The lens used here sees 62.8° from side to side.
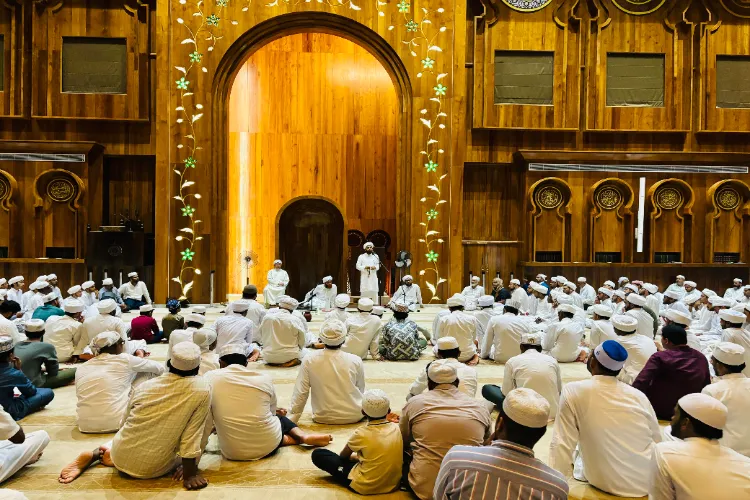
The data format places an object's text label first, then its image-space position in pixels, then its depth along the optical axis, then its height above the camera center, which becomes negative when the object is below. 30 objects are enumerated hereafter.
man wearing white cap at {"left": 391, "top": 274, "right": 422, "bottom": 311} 9.48 -0.86
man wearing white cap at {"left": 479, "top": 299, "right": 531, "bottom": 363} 6.01 -0.90
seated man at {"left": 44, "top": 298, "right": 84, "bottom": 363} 5.86 -0.91
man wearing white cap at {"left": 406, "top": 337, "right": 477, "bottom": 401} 3.69 -0.84
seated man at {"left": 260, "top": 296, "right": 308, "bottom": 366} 5.98 -0.98
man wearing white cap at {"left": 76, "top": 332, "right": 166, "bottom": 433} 3.98 -0.96
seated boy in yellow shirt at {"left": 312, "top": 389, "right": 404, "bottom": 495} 3.04 -1.06
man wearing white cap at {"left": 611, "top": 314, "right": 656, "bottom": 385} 4.77 -0.84
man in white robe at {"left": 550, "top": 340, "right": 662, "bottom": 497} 3.01 -0.89
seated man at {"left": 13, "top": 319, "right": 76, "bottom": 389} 4.60 -0.93
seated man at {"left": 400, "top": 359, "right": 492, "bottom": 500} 2.89 -0.87
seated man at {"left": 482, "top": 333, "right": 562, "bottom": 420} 3.91 -0.85
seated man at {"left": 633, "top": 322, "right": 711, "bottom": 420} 4.01 -0.85
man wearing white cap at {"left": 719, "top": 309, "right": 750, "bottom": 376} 5.20 -0.74
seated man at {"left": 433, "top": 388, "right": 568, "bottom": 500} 1.92 -0.72
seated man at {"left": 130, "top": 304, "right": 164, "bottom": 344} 6.94 -1.05
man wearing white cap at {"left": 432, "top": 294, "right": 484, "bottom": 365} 6.09 -0.90
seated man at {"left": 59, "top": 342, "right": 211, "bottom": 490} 3.18 -0.98
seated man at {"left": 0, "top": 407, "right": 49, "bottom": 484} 3.17 -1.15
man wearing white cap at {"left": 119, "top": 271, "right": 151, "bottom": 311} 9.46 -0.88
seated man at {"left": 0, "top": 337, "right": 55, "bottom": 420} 3.91 -1.04
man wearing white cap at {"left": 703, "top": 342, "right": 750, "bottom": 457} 3.46 -0.85
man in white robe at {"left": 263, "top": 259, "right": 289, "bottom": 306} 10.00 -0.76
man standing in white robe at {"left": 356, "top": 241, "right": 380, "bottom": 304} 10.24 -0.57
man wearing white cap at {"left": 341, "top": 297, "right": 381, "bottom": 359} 6.23 -0.92
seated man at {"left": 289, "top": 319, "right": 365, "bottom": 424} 4.15 -0.99
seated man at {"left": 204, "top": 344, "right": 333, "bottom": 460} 3.50 -0.98
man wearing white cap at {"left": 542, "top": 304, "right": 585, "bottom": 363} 6.12 -0.96
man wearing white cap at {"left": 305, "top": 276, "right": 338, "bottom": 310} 9.95 -0.93
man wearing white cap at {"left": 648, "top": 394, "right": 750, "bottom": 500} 2.15 -0.79
